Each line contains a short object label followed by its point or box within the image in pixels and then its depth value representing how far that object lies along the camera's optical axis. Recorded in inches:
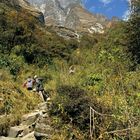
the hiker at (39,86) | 297.4
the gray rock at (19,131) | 201.1
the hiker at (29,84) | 310.9
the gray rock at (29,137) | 185.6
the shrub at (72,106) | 173.7
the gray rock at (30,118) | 214.3
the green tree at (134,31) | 338.3
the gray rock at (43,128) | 179.2
